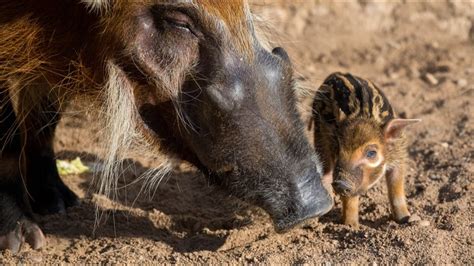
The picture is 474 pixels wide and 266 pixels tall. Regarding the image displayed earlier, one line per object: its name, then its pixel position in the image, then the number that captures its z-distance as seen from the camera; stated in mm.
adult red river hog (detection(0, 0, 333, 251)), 6996
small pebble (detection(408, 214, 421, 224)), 8320
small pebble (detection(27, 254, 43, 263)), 8062
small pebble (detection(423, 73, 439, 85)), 12898
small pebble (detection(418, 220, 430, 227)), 8193
